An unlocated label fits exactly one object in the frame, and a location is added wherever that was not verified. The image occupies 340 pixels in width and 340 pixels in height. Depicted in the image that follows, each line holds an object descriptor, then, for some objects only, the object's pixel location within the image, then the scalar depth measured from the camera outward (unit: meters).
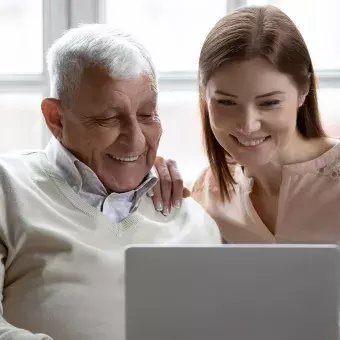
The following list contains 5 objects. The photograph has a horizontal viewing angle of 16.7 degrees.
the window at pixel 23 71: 4.33
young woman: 3.00
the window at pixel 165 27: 4.29
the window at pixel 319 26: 4.20
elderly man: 2.56
